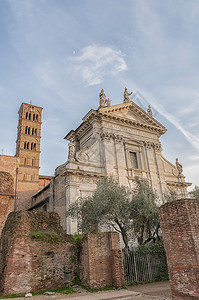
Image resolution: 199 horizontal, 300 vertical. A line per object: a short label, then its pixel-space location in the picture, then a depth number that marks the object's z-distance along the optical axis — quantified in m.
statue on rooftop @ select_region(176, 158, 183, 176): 27.74
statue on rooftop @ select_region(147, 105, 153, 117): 29.75
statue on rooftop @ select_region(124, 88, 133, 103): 28.07
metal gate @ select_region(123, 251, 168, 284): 12.39
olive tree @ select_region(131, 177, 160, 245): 15.25
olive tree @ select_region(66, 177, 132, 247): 14.64
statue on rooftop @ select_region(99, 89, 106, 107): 25.58
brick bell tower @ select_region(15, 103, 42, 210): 35.94
